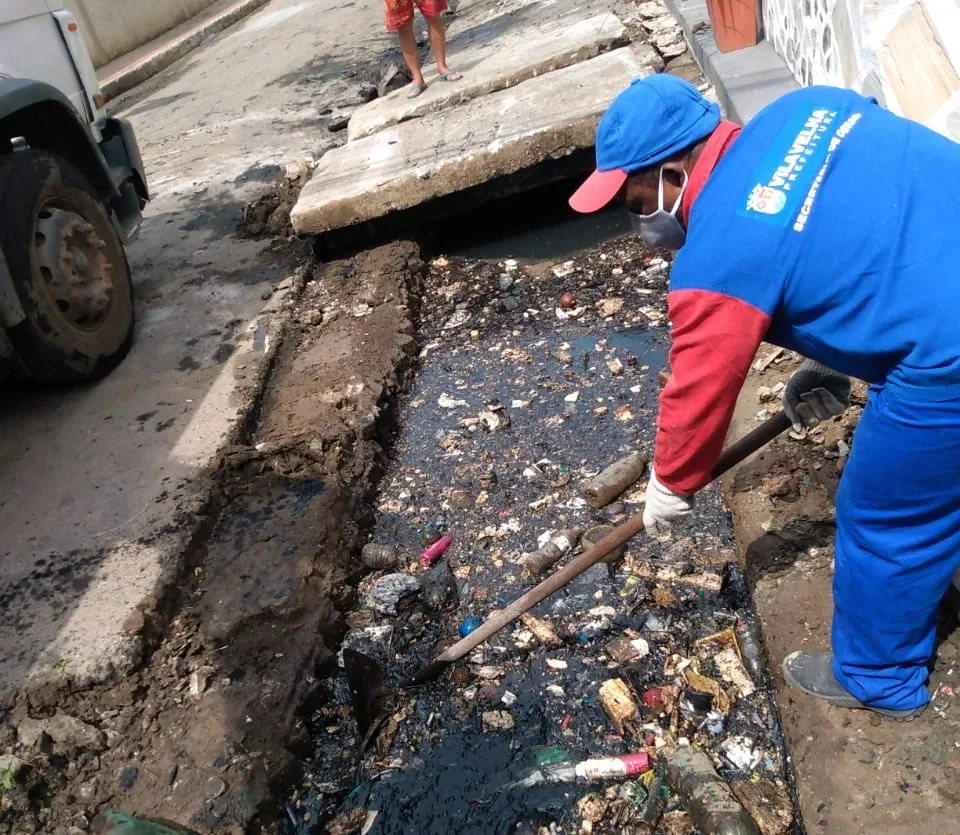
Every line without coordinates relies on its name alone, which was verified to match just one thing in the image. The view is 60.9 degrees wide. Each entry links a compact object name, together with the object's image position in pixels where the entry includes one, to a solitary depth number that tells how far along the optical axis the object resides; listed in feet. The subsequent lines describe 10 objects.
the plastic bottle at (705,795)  6.89
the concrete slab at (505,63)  20.61
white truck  12.57
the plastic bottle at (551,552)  9.88
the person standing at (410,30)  20.88
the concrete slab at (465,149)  16.29
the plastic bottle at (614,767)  7.68
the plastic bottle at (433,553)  10.44
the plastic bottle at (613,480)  10.53
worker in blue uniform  5.26
